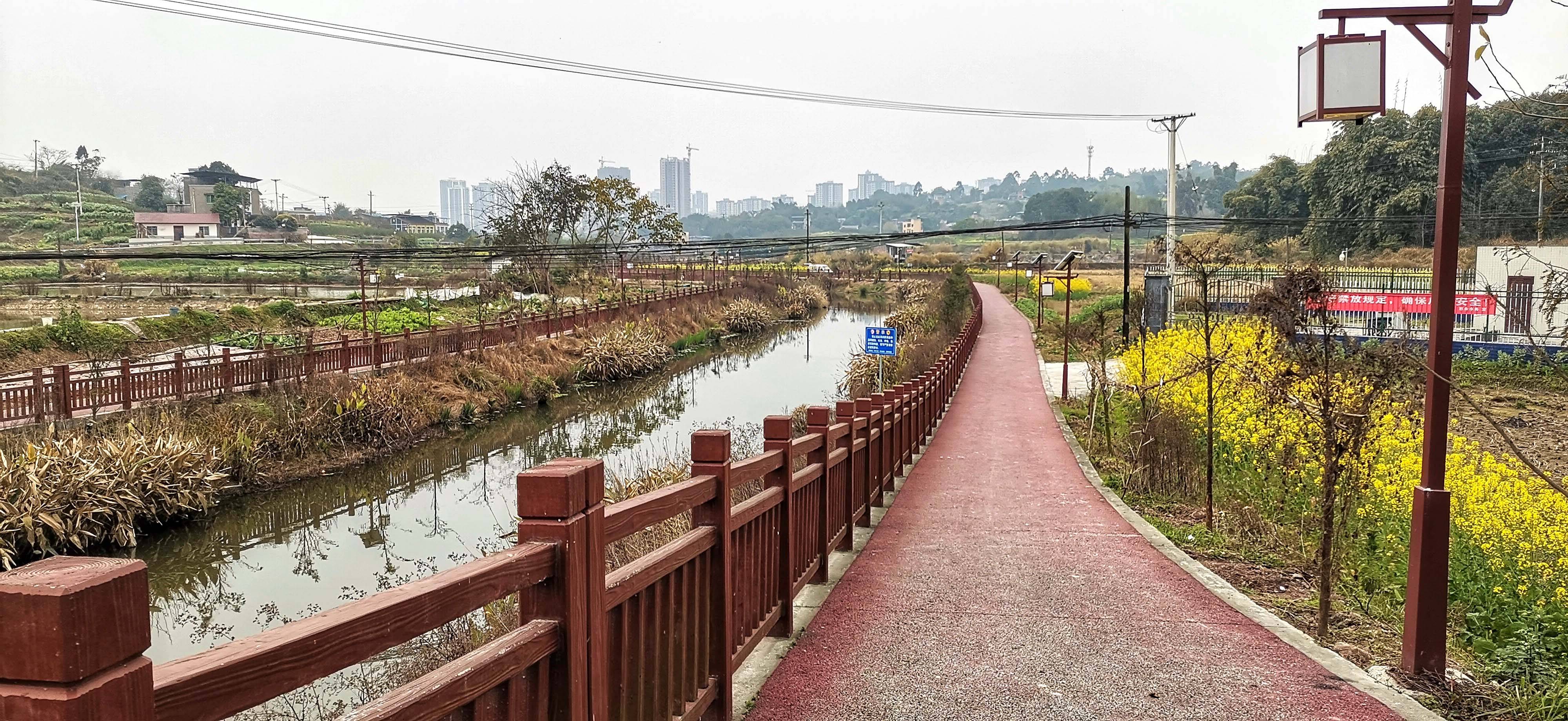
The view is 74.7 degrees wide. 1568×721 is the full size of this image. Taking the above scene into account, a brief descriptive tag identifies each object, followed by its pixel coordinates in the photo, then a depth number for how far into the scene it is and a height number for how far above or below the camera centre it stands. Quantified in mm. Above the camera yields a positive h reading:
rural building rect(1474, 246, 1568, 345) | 21547 -351
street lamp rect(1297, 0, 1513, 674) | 5199 +134
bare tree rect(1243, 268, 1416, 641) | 6090 -730
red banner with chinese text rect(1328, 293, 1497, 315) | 23613 -785
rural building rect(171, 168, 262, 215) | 92875 +8460
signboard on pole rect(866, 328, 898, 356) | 17938 -1200
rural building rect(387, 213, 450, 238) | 100875 +6067
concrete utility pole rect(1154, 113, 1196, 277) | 29516 +2662
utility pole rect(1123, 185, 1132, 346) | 19812 +537
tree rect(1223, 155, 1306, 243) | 64625 +4900
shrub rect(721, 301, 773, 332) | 44250 -1853
